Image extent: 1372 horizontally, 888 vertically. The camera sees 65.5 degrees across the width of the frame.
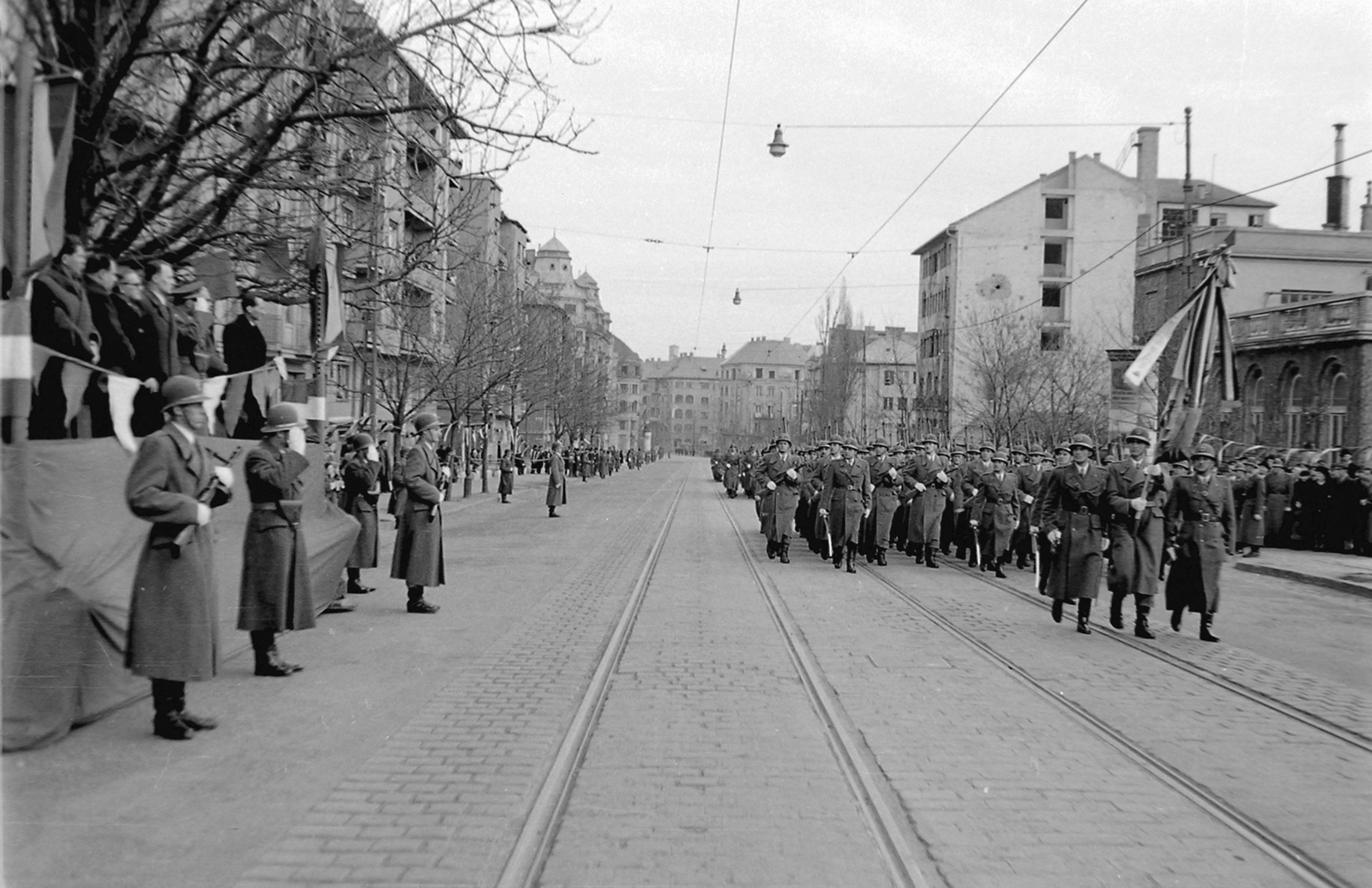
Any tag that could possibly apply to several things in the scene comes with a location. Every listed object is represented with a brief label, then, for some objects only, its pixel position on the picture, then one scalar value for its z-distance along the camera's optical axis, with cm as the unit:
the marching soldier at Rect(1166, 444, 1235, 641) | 1041
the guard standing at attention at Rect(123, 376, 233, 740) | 609
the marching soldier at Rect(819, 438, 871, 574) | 1616
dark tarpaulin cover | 579
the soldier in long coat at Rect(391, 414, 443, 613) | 1105
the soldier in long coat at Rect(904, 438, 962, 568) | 1728
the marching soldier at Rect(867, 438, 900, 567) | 1716
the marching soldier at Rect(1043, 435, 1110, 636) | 1068
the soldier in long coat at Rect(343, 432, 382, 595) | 1227
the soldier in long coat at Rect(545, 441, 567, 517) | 2817
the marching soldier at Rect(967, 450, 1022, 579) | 1605
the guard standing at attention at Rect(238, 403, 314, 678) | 786
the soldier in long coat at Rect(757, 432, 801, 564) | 1733
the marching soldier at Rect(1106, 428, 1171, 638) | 1048
